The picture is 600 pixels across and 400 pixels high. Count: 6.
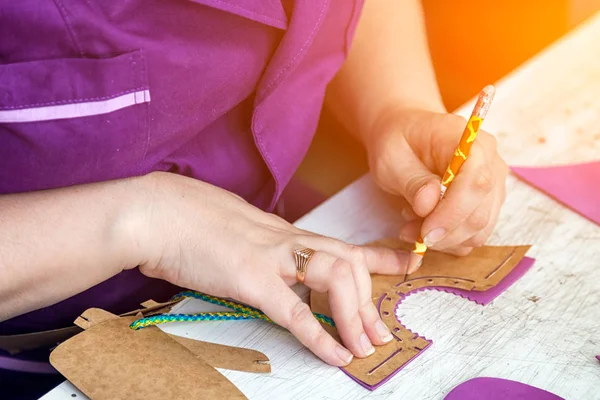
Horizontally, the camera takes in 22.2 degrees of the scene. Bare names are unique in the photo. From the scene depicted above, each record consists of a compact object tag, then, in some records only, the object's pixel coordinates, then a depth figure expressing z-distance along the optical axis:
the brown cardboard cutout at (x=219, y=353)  1.02
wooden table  1.01
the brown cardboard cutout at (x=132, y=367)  0.98
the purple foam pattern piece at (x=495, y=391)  1.00
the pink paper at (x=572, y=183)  1.18
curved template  1.02
